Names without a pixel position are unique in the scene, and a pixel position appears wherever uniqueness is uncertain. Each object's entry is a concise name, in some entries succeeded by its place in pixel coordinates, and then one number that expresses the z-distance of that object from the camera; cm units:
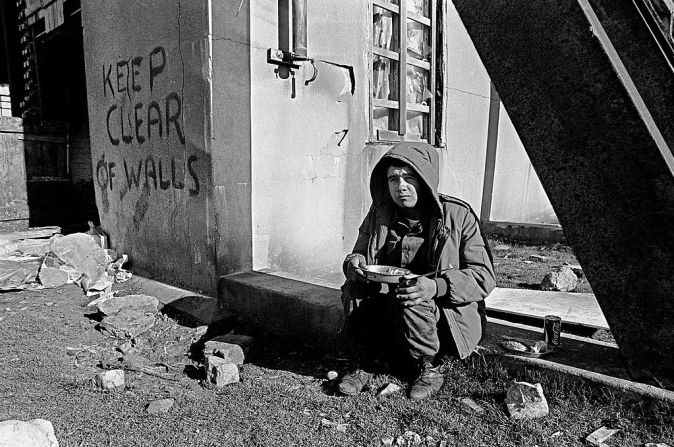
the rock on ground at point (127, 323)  385
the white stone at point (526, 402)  240
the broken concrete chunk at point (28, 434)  190
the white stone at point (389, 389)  275
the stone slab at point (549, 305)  387
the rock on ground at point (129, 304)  400
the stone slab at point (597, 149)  121
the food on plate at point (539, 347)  280
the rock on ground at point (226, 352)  332
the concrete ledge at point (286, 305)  340
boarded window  591
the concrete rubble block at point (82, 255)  493
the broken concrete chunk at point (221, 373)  306
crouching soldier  260
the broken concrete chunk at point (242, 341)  348
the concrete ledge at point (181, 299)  409
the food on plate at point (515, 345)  285
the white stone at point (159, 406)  273
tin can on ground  287
